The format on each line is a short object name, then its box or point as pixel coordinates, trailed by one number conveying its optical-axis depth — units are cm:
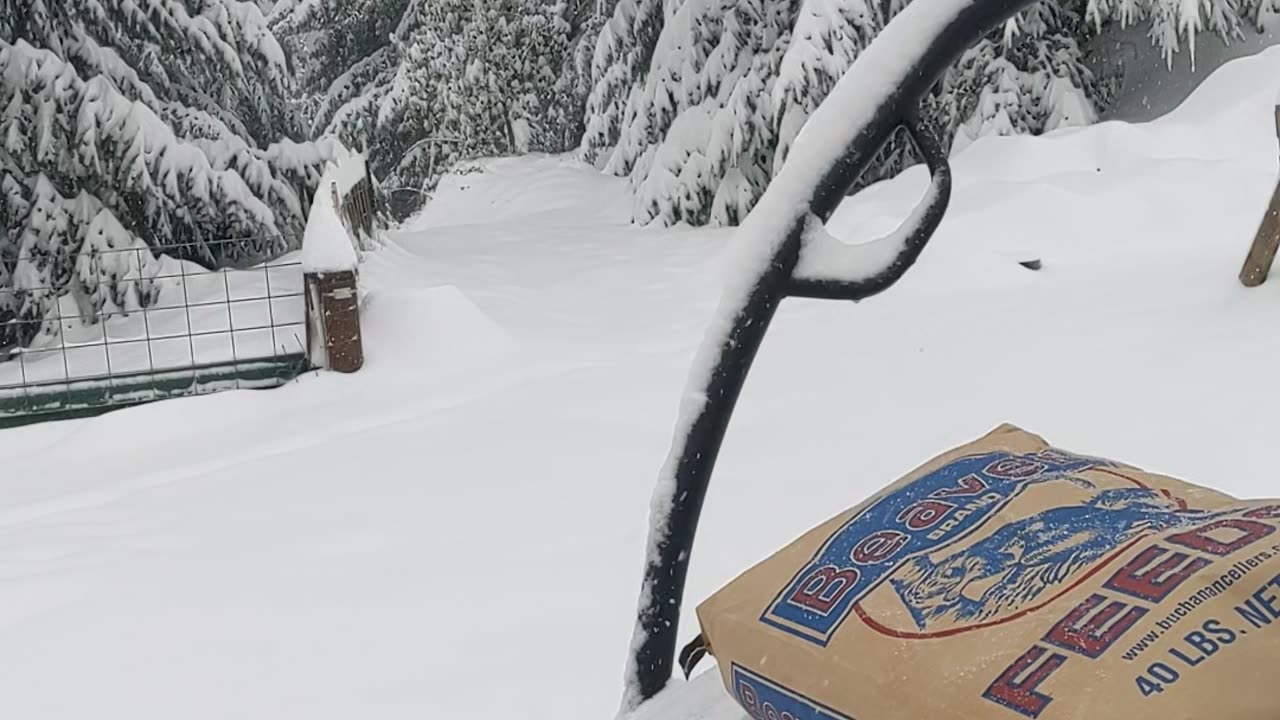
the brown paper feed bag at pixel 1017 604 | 73
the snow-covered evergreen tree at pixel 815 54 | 823
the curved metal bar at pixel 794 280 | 87
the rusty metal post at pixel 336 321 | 566
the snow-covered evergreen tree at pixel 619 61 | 1112
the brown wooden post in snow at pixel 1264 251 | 478
